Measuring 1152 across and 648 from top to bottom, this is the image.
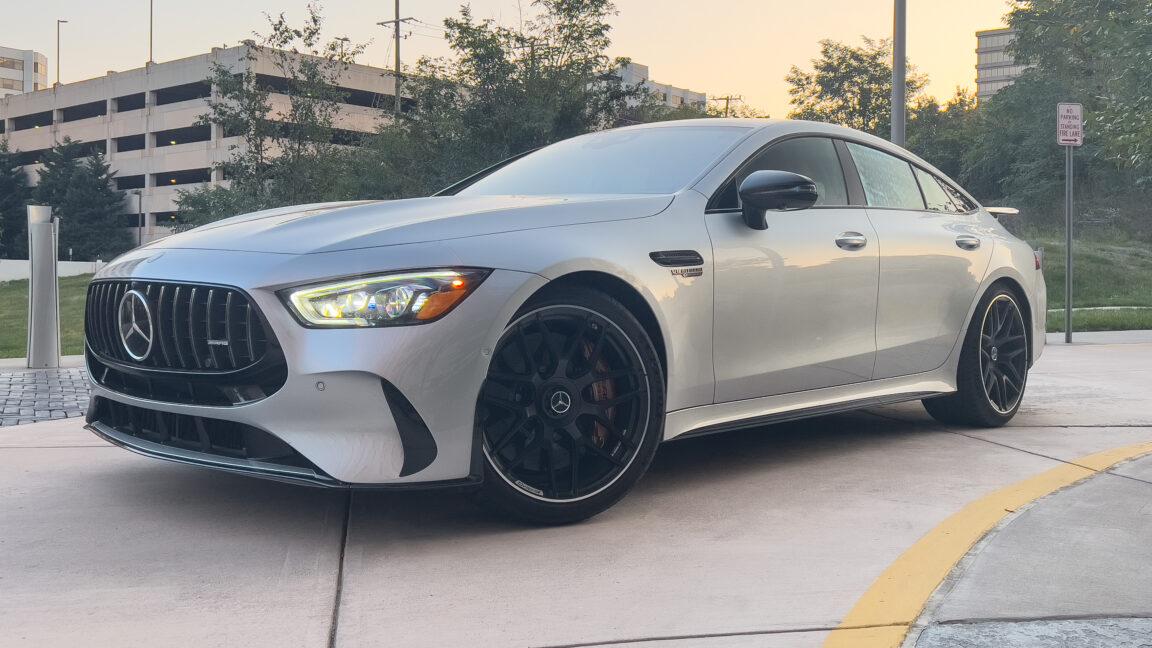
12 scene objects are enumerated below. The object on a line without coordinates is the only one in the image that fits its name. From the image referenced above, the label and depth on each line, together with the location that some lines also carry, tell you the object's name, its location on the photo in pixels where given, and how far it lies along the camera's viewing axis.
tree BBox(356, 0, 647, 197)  26.55
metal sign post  12.00
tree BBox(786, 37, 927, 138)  63.16
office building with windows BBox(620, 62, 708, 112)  89.94
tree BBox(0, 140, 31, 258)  81.06
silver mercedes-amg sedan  3.43
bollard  9.88
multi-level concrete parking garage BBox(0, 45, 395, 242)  79.50
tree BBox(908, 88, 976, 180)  60.34
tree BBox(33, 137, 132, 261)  77.19
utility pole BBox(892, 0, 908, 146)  12.47
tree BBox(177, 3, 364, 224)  20.14
